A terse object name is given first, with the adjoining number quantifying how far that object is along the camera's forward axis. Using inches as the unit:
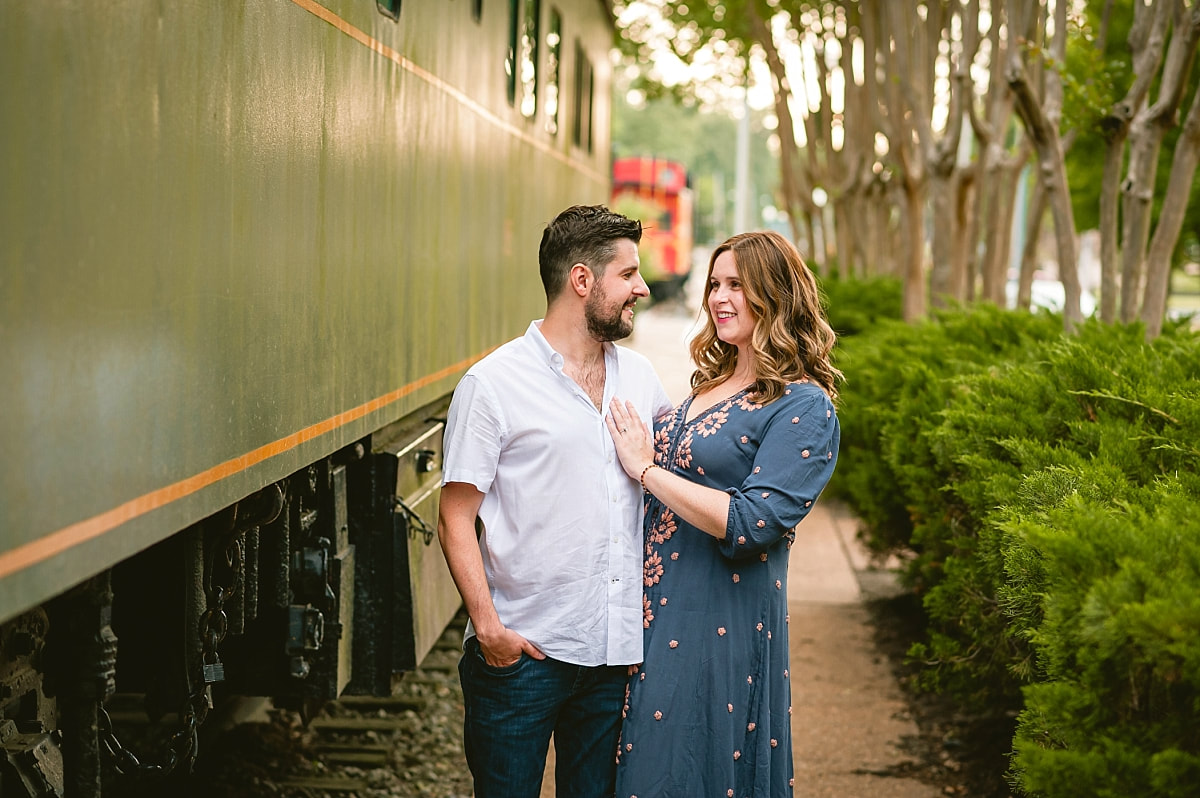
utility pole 1288.9
